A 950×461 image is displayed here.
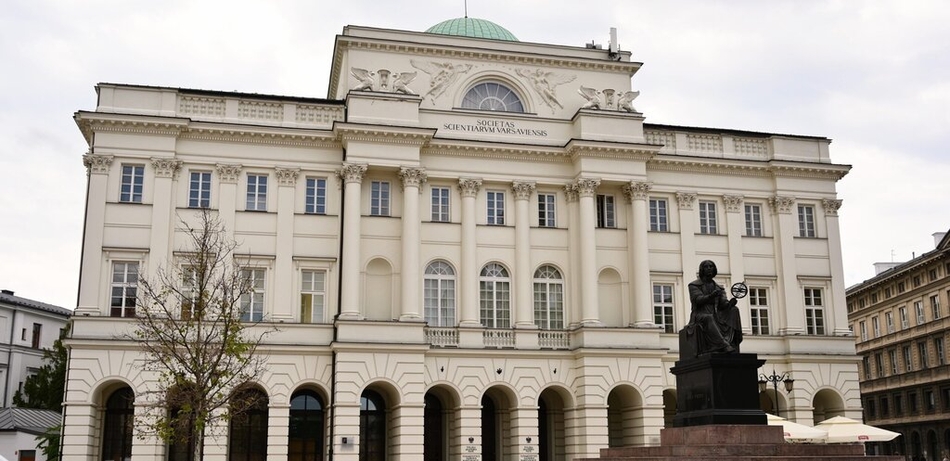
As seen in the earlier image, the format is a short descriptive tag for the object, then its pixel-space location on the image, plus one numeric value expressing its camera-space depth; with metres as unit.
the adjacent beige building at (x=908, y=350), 60.50
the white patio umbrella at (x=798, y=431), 29.41
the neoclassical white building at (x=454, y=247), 35.84
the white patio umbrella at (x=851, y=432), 30.78
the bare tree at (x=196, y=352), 26.28
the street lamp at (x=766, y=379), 36.56
